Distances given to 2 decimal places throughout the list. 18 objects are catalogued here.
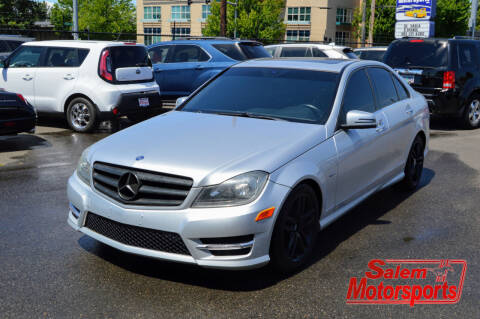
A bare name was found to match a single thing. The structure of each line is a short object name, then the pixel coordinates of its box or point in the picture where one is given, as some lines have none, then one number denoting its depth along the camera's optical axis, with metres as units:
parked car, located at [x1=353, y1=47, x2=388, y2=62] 18.70
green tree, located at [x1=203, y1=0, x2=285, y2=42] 61.91
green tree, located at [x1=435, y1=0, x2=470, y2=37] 60.16
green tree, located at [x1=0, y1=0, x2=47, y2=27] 81.00
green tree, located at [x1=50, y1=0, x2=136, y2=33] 72.81
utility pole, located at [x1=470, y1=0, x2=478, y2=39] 28.47
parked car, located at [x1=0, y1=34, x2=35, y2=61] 17.28
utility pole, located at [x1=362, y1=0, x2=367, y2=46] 50.07
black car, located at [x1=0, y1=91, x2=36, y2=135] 8.61
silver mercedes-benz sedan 3.62
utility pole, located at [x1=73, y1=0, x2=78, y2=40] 28.35
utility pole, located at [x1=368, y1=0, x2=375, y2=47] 44.61
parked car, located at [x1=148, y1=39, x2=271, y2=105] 12.52
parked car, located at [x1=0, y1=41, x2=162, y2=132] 10.21
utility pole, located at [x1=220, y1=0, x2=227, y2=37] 23.66
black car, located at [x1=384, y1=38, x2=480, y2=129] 11.35
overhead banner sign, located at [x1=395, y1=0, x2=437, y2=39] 32.16
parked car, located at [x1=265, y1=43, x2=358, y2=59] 15.00
